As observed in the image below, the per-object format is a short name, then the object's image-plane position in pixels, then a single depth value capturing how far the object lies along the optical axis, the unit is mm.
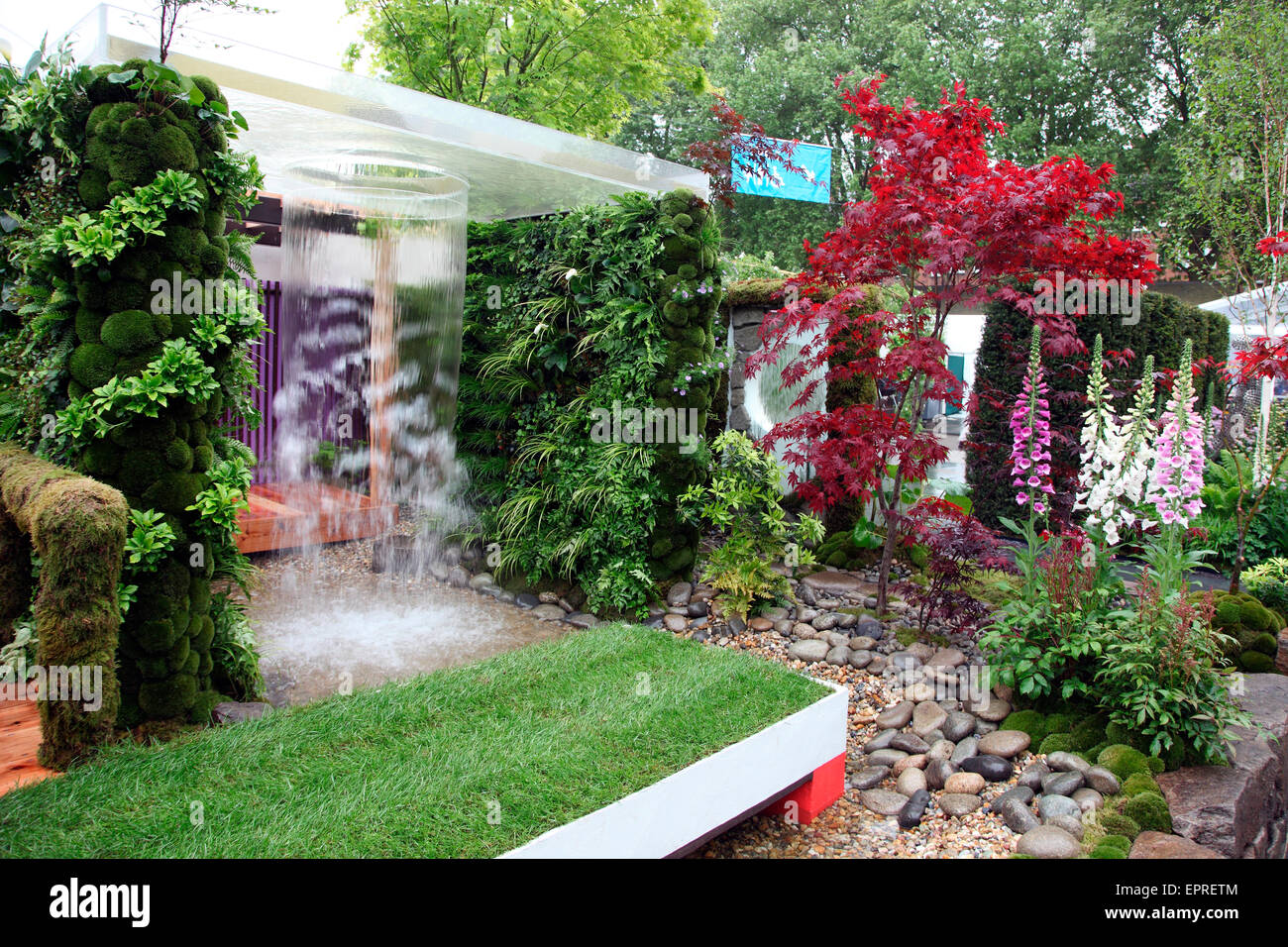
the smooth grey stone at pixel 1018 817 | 3244
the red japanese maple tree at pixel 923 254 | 4477
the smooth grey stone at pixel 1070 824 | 3156
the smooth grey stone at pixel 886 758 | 3854
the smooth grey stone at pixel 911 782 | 3641
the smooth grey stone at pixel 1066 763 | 3498
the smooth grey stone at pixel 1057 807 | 3240
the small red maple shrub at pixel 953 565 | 4562
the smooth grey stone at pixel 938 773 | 3652
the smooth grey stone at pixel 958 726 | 3881
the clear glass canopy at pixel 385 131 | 3783
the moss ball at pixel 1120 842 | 2994
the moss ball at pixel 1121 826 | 3107
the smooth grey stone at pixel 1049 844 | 3002
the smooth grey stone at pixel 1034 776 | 3476
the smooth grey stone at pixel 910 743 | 3885
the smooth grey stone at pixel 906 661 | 4500
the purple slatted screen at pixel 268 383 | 7875
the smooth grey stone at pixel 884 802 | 3545
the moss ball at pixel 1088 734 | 3684
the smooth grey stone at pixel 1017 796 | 3377
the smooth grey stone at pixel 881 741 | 3967
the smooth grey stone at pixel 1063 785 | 3357
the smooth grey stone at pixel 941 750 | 3779
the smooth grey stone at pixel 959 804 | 3428
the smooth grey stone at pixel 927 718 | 3986
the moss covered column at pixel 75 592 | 2652
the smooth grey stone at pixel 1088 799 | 3262
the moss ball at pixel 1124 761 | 3413
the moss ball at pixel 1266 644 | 4586
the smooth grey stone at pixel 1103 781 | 3346
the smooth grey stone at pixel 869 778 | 3756
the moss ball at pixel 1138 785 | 3287
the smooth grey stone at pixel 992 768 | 3586
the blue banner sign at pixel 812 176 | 12625
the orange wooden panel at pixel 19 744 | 2715
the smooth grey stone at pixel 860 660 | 4641
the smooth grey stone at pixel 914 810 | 3443
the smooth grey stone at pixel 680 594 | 5488
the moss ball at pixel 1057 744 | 3686
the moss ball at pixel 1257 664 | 4500
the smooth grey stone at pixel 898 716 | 4094
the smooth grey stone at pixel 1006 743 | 3699
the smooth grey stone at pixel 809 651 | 4758
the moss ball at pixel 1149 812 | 3146
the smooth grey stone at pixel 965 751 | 3724
